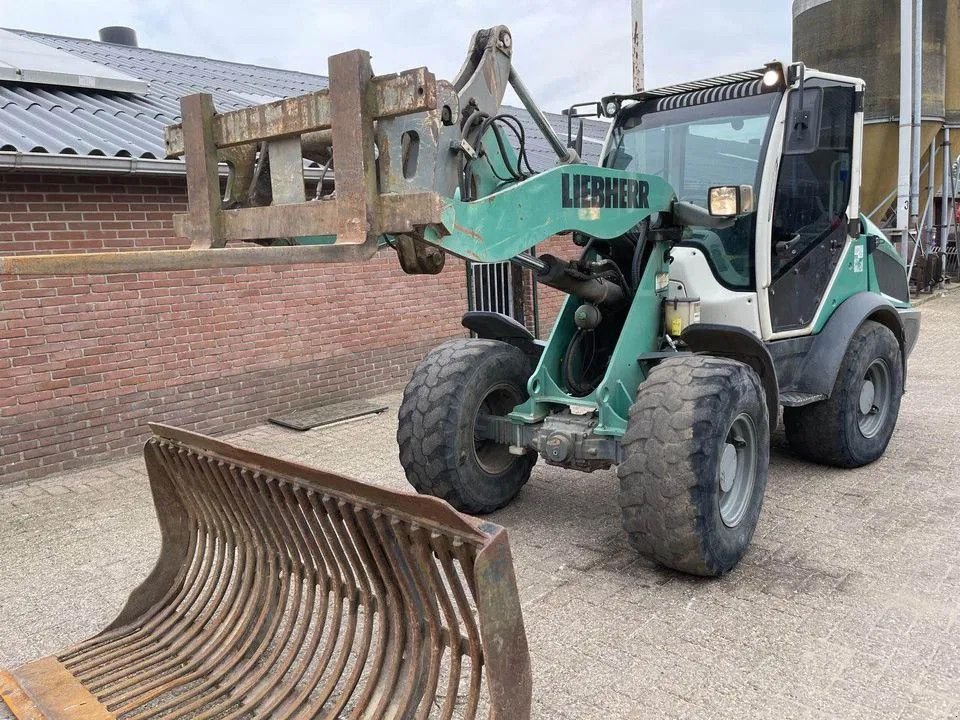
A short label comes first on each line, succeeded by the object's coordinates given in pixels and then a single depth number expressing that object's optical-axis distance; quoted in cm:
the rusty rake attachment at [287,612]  248
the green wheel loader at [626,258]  291
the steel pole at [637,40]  1200
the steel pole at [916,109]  1478
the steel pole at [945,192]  1688
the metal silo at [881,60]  1596
